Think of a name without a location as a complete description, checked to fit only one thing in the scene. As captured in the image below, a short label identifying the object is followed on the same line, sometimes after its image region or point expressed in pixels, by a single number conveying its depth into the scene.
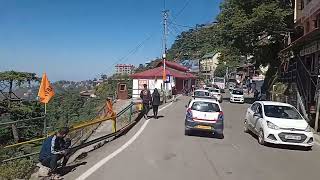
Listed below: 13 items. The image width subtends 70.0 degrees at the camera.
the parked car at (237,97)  26.14
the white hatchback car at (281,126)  8.47
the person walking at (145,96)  12.32
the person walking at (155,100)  12.36
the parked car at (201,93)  19.76
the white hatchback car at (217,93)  25.53
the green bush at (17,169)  6.42
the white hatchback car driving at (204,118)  9.39
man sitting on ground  5.18
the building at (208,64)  67.58
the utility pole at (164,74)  25.31
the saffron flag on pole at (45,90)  7.67
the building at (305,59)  13.83
